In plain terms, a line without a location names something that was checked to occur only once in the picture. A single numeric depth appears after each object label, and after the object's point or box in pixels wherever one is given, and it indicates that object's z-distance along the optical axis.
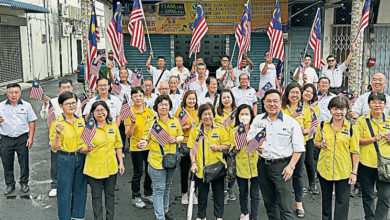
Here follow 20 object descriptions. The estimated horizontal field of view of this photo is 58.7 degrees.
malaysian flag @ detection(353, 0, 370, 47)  7.10
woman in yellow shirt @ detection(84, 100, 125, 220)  4.25
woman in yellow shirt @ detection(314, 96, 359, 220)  4.12
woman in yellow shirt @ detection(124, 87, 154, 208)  5.13
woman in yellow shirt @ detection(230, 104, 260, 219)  4.58
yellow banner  10.98
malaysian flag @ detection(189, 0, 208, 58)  7.75
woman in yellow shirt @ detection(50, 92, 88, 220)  4.28
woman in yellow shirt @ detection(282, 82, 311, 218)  4.95
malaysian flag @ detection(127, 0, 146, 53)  7.61
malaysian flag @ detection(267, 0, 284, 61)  7.60
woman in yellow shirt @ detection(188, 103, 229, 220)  4.49
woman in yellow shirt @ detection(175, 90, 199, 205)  5.13
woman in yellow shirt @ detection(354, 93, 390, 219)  4.28
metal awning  15.43
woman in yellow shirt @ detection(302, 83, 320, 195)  5.46
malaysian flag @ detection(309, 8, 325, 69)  7.76
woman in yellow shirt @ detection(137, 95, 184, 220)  4.52
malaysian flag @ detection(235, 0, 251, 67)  7.71
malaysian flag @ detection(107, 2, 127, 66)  7.52
